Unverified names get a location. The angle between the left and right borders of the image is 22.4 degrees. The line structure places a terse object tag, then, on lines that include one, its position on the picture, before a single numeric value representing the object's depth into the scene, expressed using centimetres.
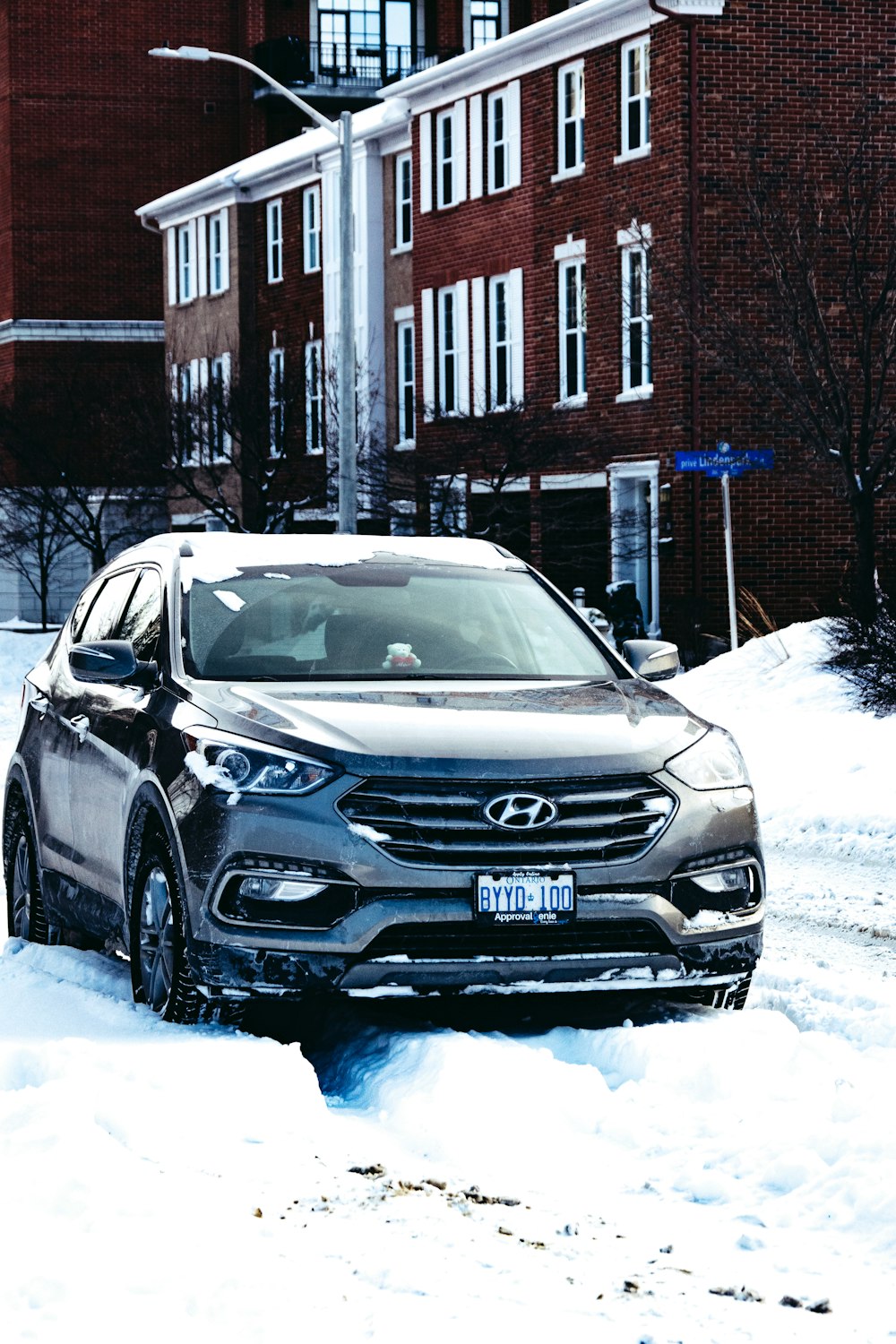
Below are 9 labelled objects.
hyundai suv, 667
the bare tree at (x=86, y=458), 4484
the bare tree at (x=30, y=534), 4809
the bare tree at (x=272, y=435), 3938
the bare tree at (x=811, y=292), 2175
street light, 2641
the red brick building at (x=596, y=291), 3073
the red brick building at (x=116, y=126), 5516
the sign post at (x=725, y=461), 2361
